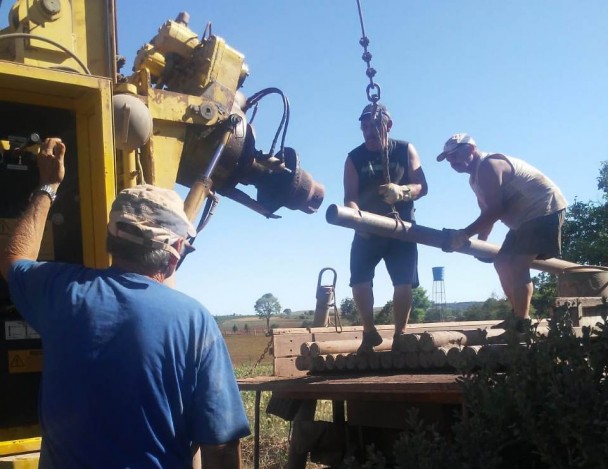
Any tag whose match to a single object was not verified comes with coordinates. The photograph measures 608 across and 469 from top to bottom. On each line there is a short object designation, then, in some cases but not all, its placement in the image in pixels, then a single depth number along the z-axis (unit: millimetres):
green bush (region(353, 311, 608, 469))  2496
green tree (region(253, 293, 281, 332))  101906
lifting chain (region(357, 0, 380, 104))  5086
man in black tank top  5180
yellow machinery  3070
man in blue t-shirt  2301
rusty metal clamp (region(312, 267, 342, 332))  7461
